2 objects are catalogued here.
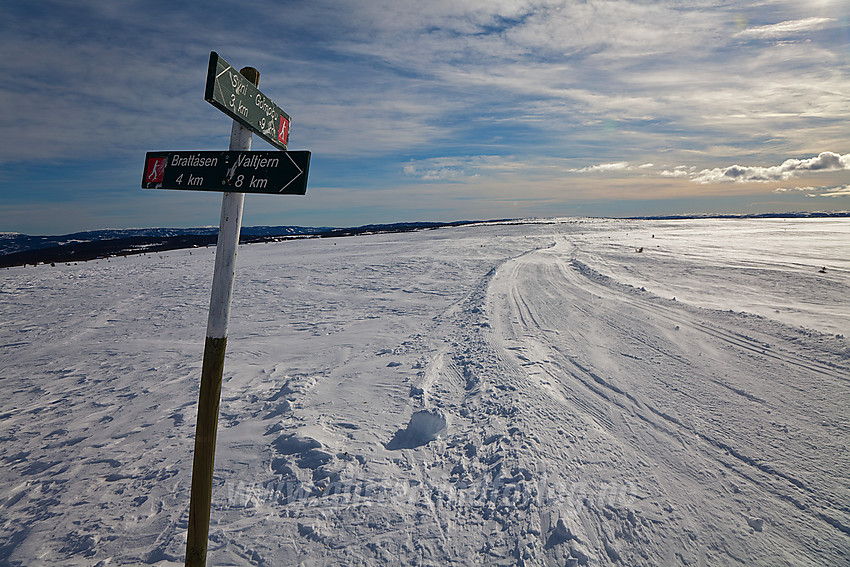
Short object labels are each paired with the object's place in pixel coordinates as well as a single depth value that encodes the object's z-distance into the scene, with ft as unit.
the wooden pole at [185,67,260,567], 7.97
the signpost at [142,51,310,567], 7.55
